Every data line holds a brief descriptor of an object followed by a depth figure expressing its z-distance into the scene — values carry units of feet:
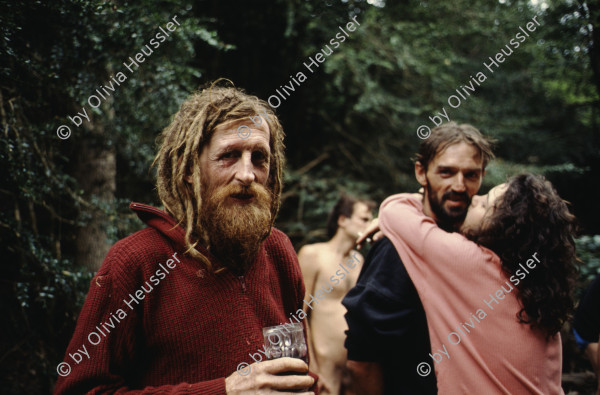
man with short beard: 6.36
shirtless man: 12.52
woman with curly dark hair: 5.62
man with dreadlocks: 3.98
